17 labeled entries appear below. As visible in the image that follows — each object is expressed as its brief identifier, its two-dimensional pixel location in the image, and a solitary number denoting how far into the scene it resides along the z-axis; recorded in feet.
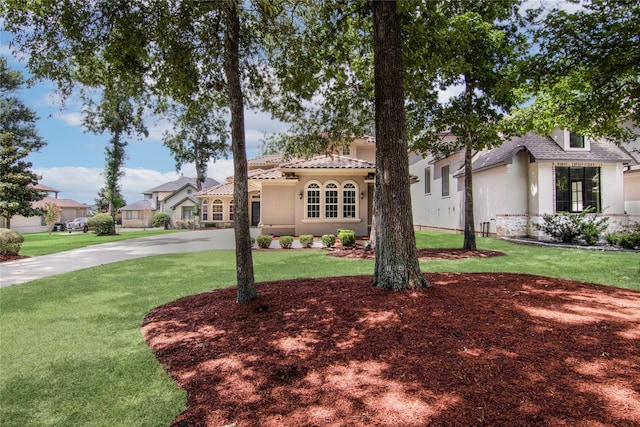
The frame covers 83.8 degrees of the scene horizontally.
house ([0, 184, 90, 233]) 132.46
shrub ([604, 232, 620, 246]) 46.11
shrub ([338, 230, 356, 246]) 48.65
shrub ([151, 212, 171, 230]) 129.59
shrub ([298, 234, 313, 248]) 49.60
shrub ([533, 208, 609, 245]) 47.67
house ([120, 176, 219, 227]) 134.21
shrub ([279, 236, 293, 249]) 49.10
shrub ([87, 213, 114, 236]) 90.12
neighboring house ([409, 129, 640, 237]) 53.01
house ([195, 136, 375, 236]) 58.80
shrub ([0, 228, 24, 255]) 45.18
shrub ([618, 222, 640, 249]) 43.57
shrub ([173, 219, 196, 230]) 119.85
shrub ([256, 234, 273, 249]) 48.93
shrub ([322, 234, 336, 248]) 49.62
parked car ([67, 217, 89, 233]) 130.41
